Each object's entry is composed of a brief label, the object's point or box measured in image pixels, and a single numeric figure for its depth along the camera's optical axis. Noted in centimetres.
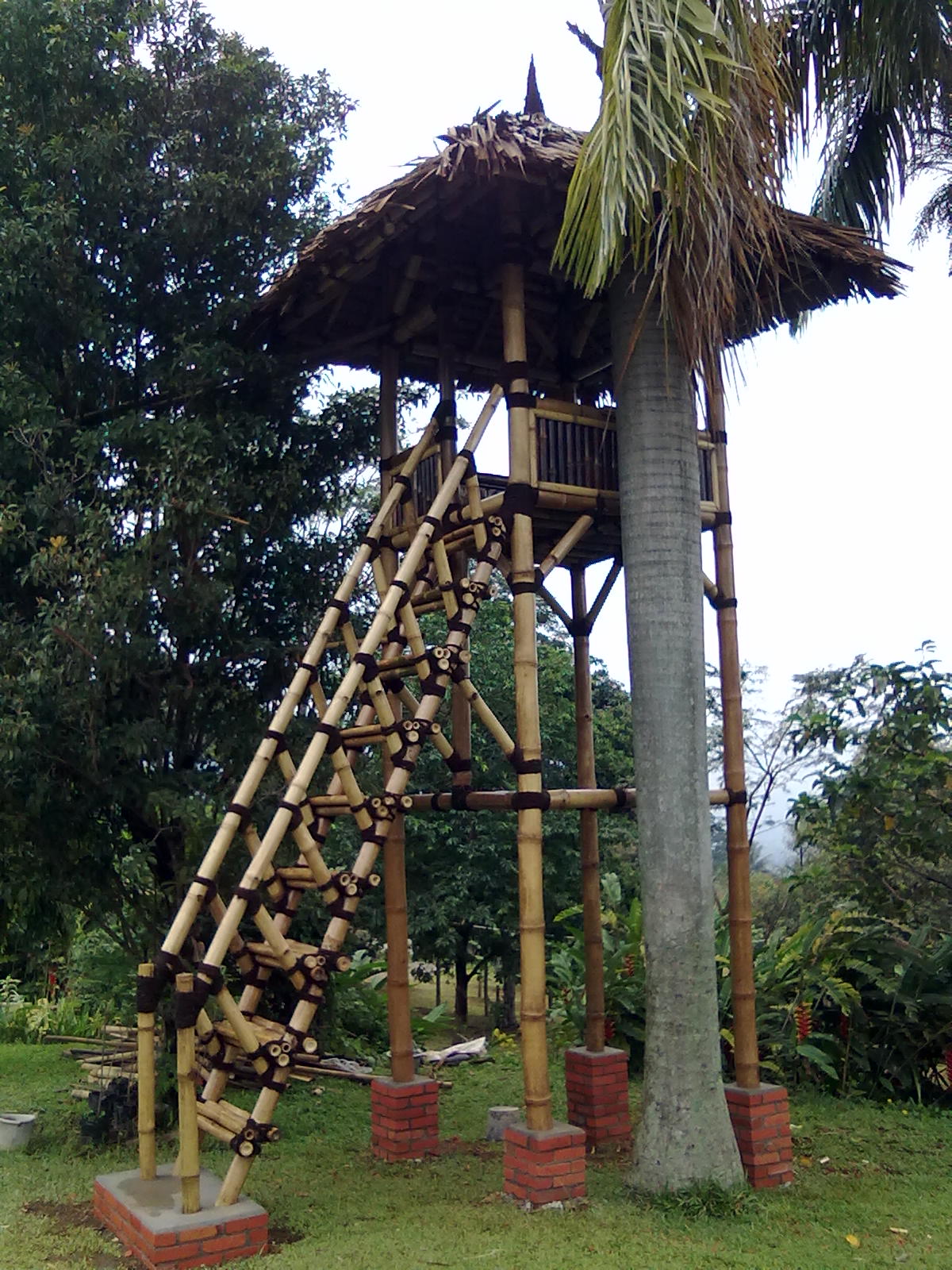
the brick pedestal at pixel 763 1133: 611
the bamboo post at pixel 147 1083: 561
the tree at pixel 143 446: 704
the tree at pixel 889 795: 895
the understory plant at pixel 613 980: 901
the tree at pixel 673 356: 560
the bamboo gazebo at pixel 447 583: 570
